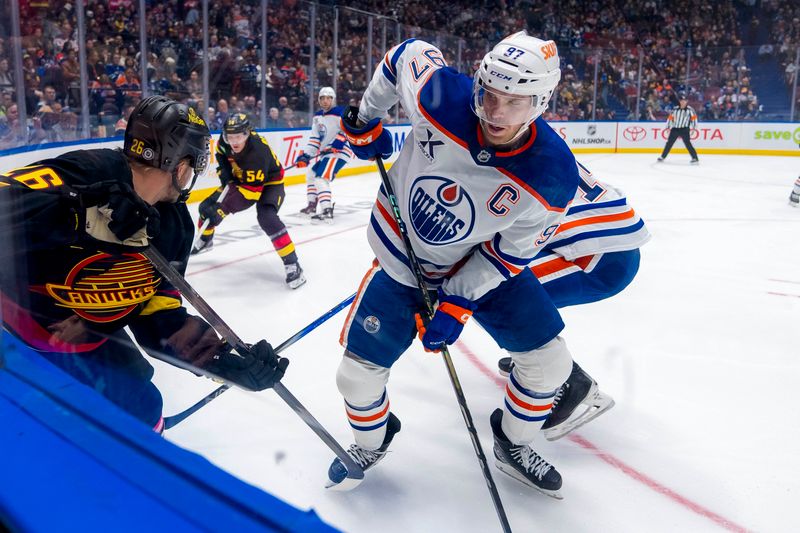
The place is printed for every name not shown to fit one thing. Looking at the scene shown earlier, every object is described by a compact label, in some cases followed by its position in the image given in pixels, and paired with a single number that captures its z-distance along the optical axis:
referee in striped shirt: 11.24
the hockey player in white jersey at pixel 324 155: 5.64
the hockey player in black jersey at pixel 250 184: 3.86
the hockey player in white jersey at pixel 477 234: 1.59
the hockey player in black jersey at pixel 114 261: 0.84
